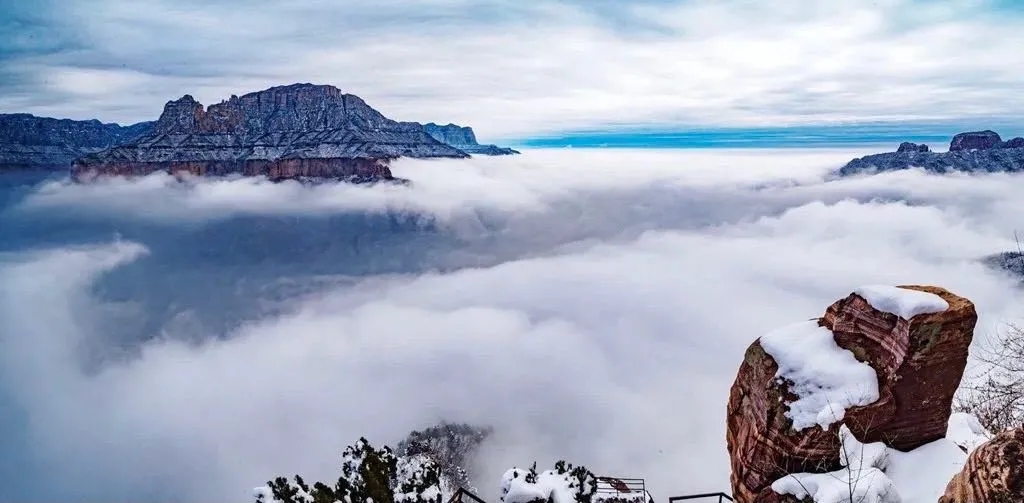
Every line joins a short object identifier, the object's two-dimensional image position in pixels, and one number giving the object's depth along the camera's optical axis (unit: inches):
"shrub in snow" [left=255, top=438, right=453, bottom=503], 524.1
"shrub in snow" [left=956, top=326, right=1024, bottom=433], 520.1
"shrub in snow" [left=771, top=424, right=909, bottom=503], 488.7
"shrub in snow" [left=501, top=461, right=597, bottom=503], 659.4
